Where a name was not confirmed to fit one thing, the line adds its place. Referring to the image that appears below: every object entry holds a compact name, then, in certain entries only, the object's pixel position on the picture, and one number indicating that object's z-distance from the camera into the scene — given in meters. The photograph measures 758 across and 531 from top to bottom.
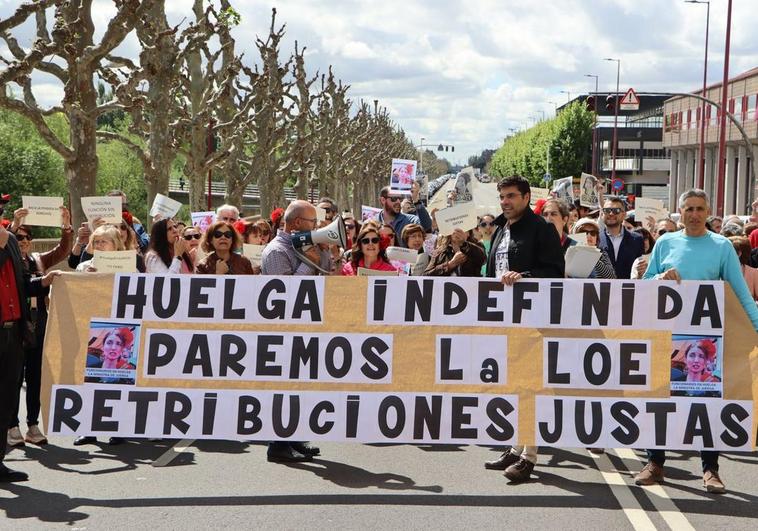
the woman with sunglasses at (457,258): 9.55
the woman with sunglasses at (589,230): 10.80
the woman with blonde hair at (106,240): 9.01
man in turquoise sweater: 7.56
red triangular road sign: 37.46
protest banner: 7.44
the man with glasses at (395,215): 12.53
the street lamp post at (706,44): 47.09
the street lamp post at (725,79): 37.16
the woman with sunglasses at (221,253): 9.12
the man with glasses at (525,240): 7.86
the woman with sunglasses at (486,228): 12.79
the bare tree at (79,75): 20.97
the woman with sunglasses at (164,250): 9.70
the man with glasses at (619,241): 11.99
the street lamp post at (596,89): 92.00
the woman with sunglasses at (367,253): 9.69
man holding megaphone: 8.37
